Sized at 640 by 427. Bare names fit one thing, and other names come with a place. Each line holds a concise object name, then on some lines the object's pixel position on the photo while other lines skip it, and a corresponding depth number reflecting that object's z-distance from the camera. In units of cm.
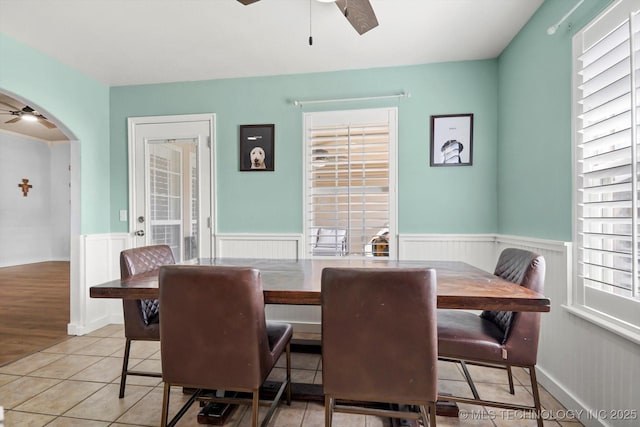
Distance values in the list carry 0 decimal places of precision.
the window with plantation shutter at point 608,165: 137
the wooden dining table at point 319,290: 128
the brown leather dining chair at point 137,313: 183
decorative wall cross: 637
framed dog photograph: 312
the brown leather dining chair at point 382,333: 115
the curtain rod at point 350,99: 293
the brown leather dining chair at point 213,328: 125
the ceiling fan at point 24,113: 419
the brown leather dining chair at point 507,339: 149
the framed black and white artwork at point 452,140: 285
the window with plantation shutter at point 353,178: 296
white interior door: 328
